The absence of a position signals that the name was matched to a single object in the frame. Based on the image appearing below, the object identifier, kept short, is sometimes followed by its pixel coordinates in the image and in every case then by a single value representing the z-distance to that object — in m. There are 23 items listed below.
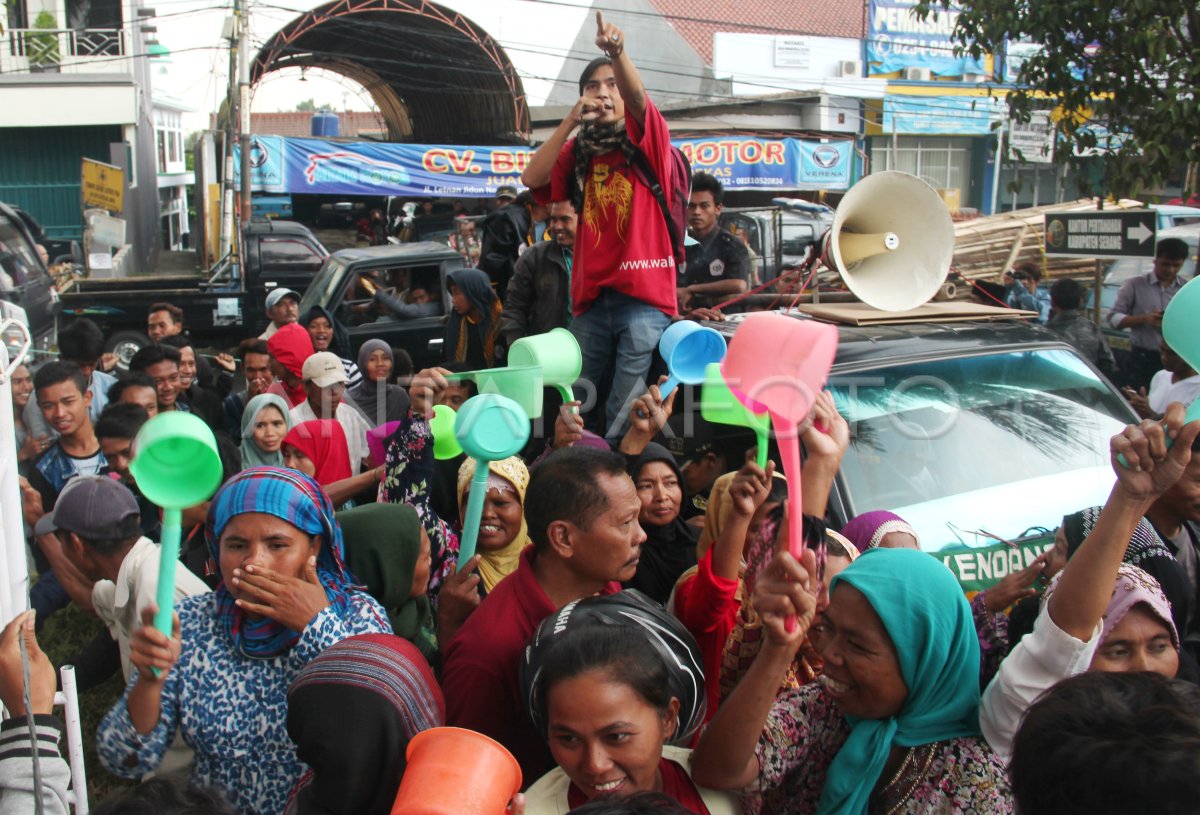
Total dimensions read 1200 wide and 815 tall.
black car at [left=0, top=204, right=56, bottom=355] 9.38
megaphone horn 4.00
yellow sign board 14.62
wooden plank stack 14.38
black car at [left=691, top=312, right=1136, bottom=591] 3.61
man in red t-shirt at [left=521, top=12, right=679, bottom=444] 4.38
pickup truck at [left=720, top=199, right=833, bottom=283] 12.70
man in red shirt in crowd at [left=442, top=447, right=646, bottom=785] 2.31
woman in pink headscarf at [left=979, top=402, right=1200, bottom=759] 1.99
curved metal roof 22.62
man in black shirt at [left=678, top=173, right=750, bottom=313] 6.25
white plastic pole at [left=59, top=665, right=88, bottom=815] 2.06
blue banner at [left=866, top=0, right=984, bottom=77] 30.03
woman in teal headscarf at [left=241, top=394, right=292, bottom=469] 4.82
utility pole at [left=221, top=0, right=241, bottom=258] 16.91
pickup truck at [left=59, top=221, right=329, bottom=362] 11.66
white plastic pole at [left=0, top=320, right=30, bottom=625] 2.13
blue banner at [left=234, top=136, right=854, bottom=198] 20.97
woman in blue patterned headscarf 2.30
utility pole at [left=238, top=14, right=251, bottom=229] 17.03
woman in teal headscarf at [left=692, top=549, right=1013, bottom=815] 2.01
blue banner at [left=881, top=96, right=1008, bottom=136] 28.64
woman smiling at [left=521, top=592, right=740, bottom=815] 1.96
